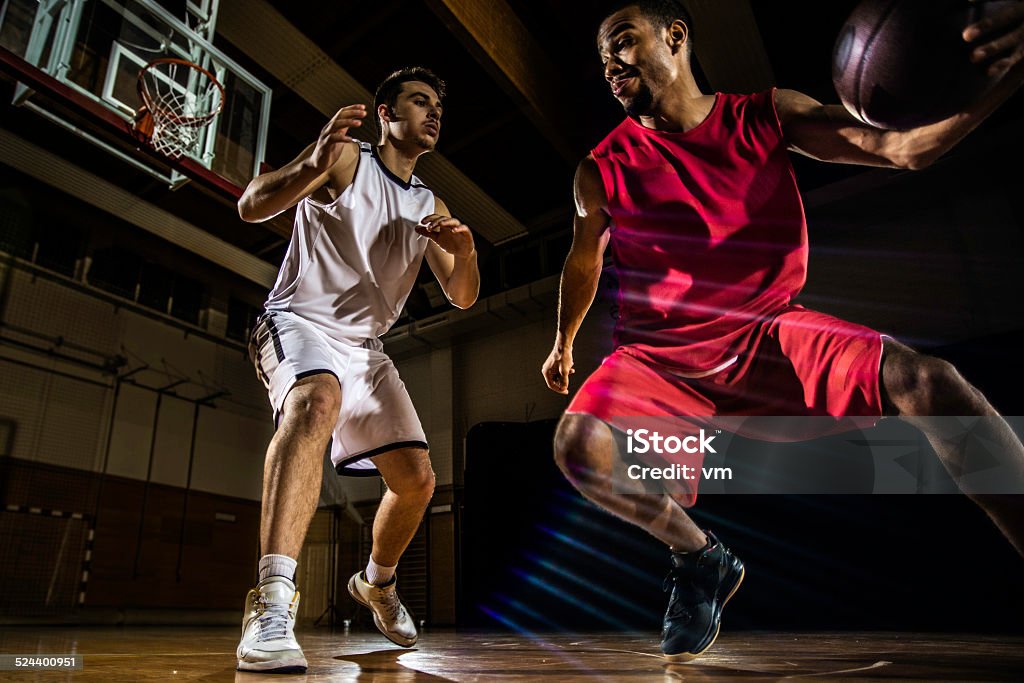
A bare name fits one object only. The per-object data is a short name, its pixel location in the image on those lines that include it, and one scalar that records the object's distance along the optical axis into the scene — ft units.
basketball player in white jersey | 4.83
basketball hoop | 12.71
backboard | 11.75
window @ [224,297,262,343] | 28.48
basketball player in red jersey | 4.66
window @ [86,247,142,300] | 23.84
